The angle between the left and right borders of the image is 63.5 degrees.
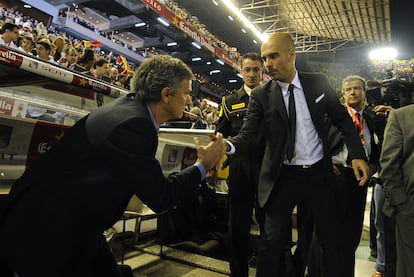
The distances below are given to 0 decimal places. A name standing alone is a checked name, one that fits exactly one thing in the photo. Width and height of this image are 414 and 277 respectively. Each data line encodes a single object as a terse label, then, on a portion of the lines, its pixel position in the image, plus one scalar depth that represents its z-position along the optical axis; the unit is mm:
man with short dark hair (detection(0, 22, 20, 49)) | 4465
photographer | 2393
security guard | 2322
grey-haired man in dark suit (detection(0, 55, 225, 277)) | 1135
